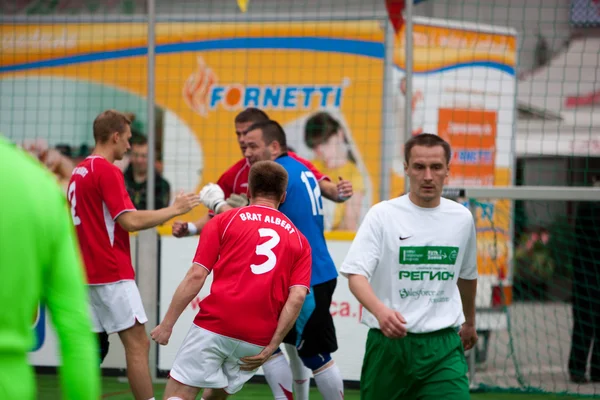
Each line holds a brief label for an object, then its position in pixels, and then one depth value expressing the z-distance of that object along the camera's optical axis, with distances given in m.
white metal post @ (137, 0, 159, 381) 15.98
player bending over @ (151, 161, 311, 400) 9.73
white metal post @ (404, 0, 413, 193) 15.02
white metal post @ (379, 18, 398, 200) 18.41
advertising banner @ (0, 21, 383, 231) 19.55
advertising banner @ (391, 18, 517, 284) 20.00
